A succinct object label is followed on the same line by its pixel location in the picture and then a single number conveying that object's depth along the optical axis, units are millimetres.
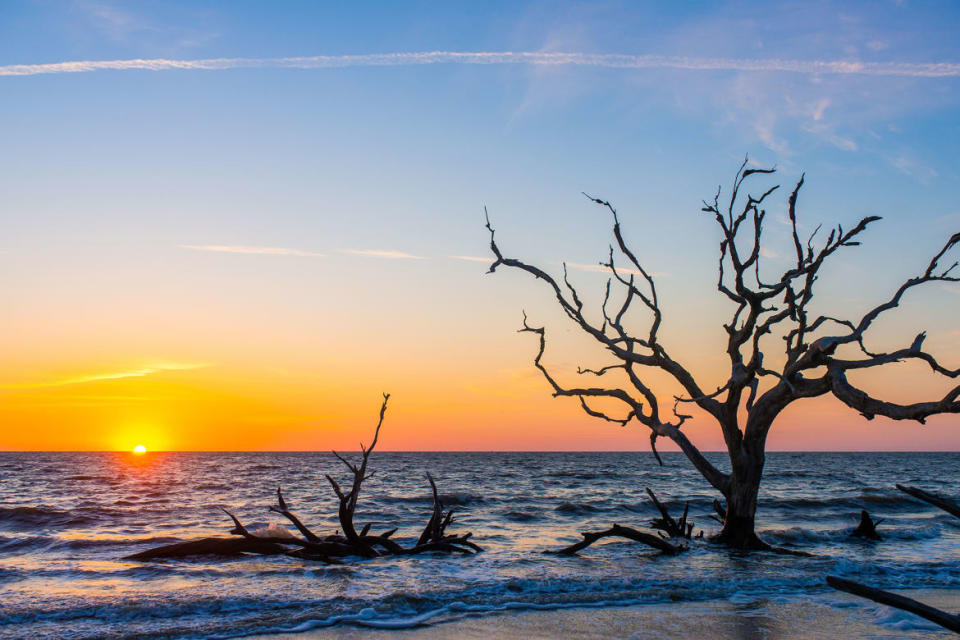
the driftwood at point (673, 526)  16422
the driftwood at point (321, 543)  13547
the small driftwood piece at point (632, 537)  13727
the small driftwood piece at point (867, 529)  19248
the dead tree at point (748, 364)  11805
